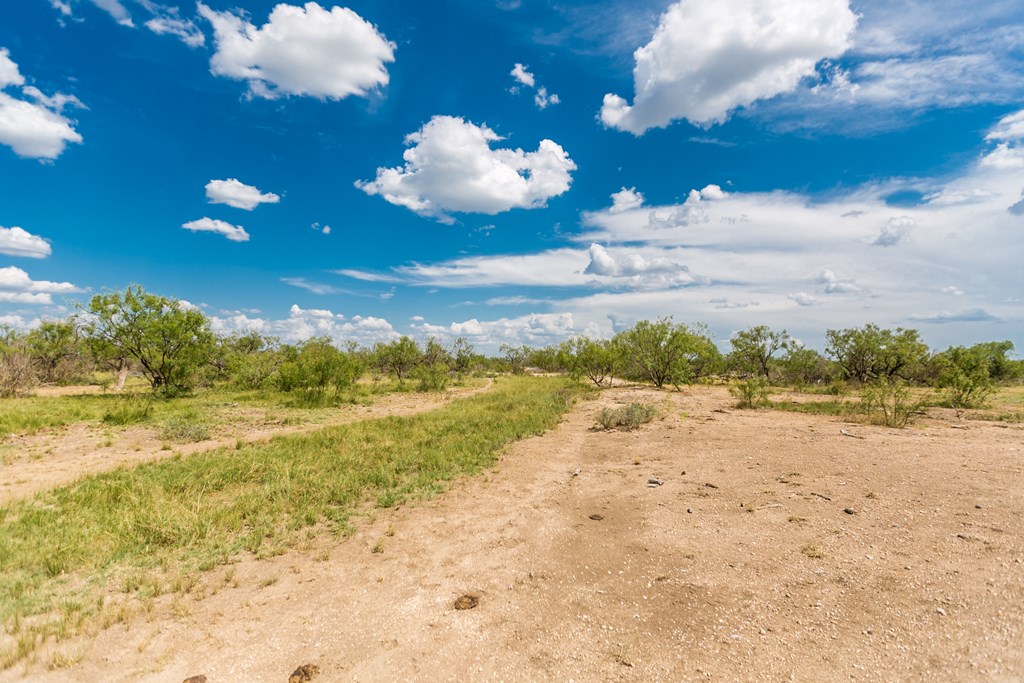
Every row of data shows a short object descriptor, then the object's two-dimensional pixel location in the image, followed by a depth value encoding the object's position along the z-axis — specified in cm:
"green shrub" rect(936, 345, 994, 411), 1802
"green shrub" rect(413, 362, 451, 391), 3353
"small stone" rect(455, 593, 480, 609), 490
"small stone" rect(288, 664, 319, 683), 380
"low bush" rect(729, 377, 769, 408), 2052
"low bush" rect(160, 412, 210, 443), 1414
